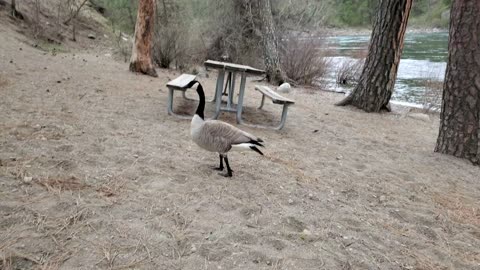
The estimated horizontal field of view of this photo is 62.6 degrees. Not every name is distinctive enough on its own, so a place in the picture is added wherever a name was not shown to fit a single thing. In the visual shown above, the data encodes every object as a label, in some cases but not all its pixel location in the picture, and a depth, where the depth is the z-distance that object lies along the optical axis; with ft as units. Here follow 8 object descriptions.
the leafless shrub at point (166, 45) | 38.37
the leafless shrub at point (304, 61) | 41.55
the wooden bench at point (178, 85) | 17.28
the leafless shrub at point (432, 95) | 32.09
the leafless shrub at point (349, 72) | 46.78
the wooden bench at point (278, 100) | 17.65
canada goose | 11.67
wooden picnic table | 18.06
